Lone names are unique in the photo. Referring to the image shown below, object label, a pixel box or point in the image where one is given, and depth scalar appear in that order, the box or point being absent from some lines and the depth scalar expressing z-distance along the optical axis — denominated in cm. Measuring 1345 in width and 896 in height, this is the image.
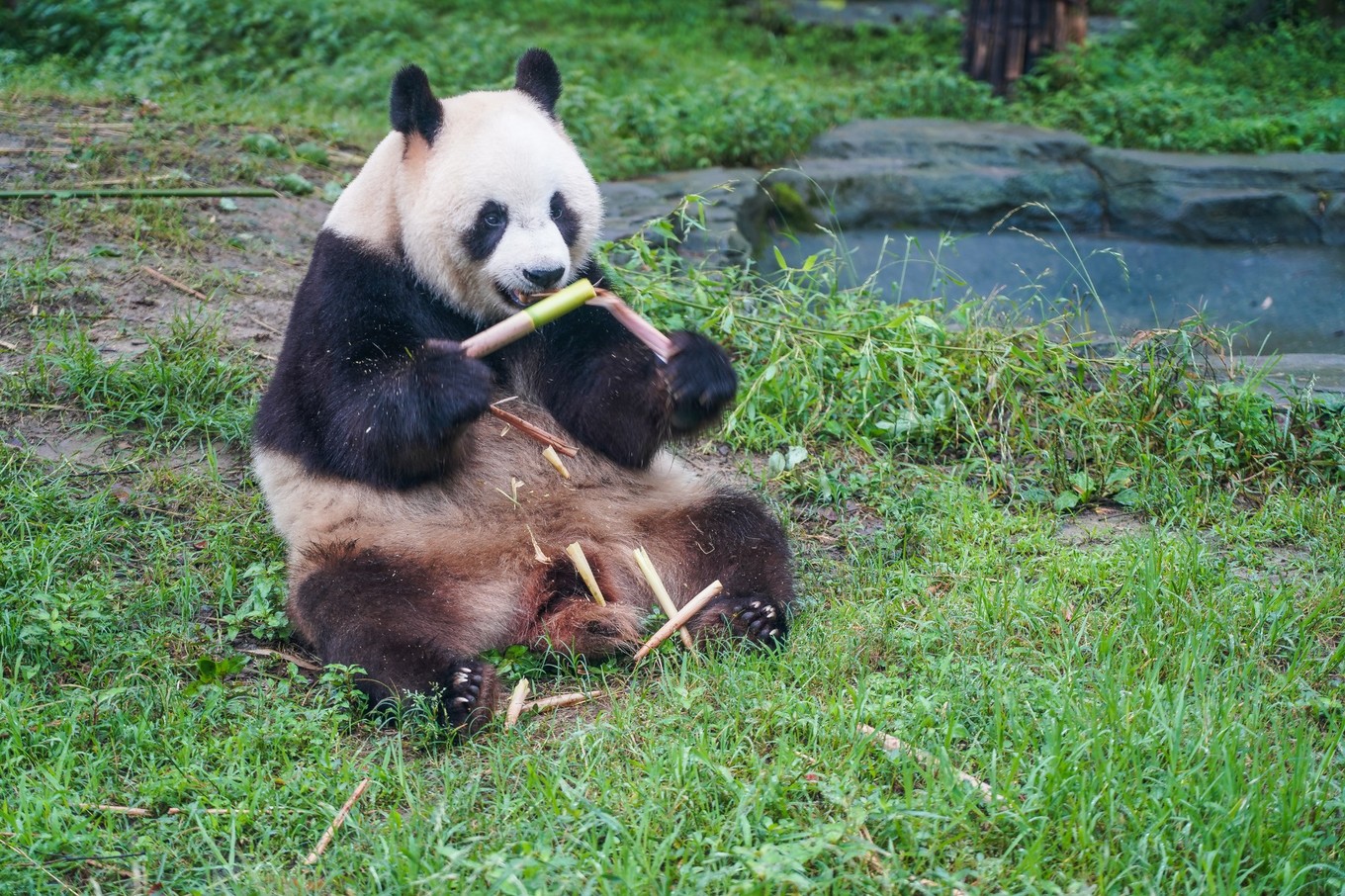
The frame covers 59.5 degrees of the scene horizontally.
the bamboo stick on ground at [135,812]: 271
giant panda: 338
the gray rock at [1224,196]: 737
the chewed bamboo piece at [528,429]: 365
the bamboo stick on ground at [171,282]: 532
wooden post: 922
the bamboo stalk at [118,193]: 565
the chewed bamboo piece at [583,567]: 354
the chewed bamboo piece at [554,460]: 362
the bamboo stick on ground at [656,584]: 351
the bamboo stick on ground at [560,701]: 321
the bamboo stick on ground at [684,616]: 342
